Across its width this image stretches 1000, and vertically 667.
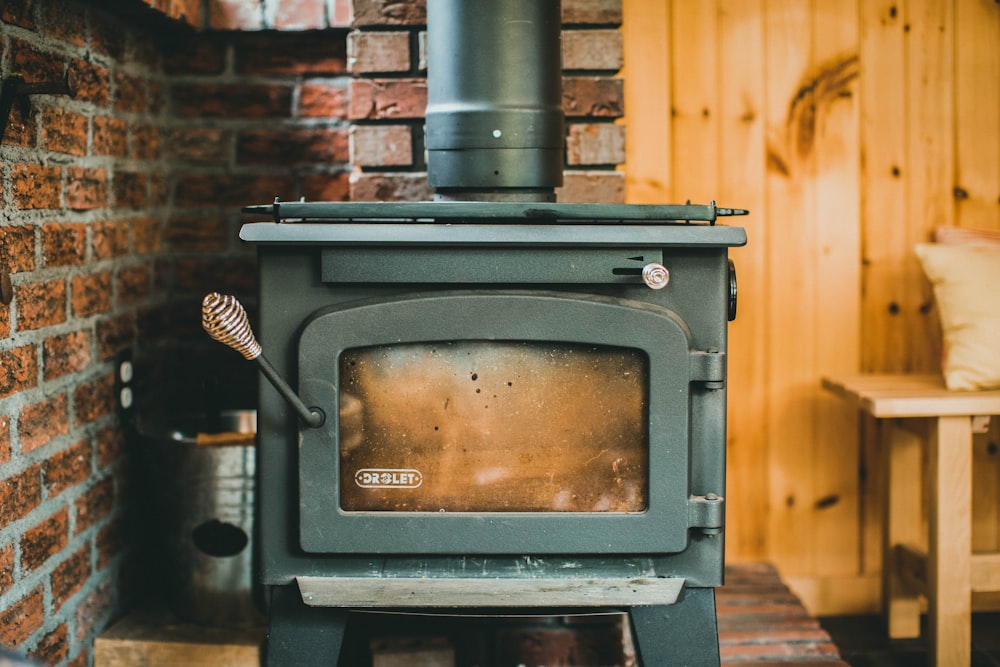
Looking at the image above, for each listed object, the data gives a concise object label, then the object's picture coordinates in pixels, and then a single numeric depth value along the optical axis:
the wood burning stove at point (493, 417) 1.40
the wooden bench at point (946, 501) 1.84
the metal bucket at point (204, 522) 1.74
